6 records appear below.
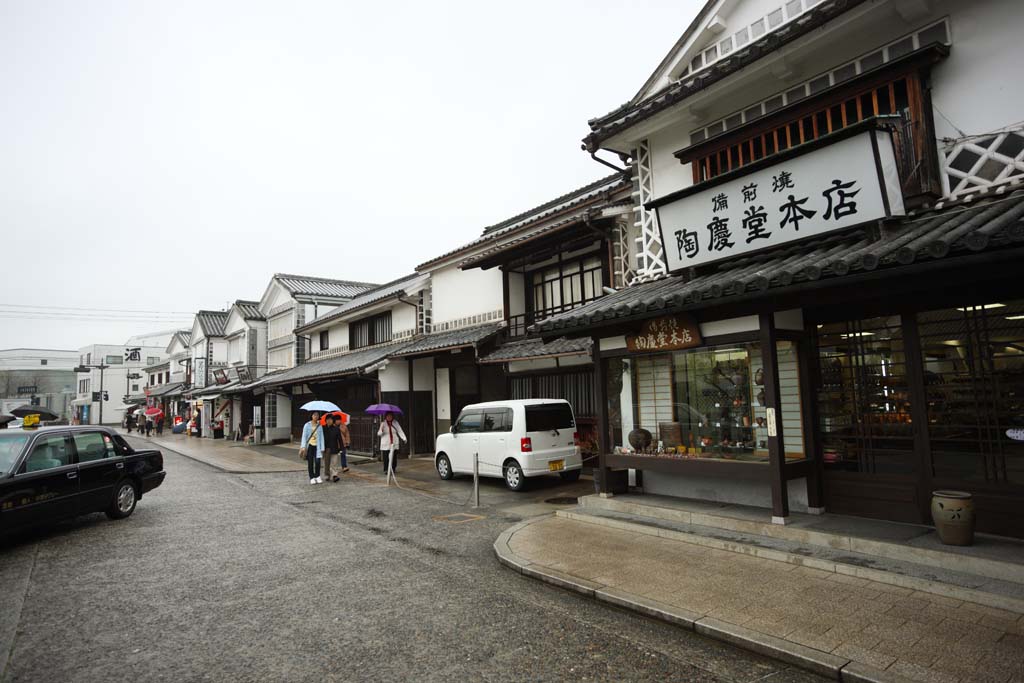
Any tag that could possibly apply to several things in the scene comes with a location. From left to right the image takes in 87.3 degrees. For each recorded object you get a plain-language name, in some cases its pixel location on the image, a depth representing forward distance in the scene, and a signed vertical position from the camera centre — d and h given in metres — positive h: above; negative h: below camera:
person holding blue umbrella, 13.99 -1.23
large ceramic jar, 5.46 -1.43
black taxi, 7.58 -1.07
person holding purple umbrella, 14.25 -0.98
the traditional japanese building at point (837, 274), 5.86 +1.14
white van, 11.54 -1.06
